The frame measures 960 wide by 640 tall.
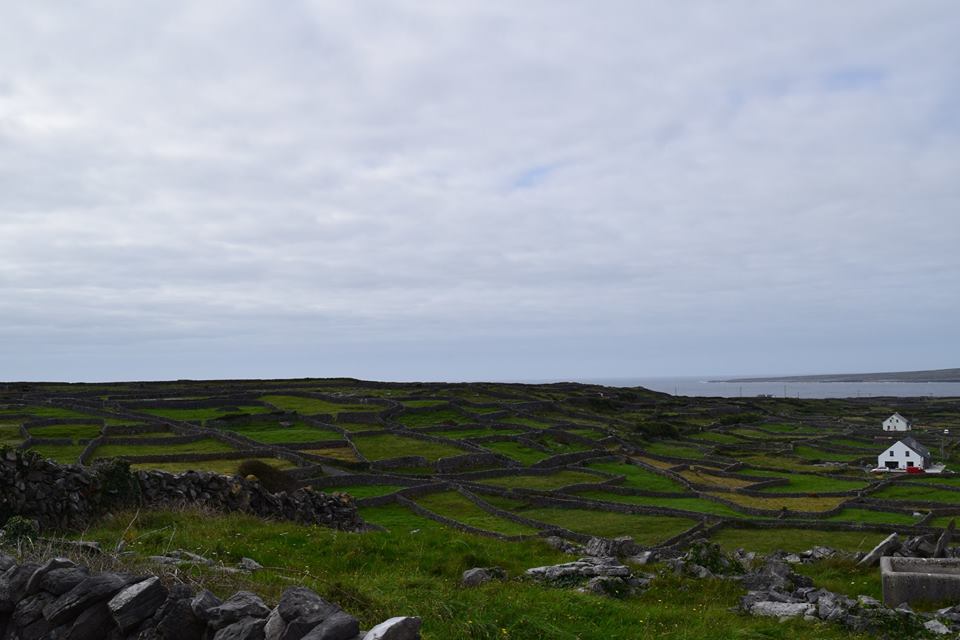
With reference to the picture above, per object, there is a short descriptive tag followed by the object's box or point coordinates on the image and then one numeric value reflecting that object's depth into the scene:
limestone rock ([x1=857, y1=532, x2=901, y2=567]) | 18.52
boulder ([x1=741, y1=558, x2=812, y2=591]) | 14.46
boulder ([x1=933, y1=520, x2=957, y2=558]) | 18.14
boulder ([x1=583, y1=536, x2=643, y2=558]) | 19.06
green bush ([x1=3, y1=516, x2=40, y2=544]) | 12.45
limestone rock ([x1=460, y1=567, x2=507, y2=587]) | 12.76
